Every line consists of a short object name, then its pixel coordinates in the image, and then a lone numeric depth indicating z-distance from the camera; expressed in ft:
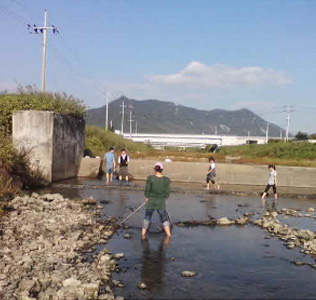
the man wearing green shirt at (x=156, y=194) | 34.40
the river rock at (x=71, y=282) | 22.75
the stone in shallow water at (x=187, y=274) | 26.53
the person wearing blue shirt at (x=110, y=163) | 68.85
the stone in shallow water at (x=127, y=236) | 35.08
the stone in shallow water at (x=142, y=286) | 24.08
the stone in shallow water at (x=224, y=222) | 43.06
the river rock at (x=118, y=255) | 29.25
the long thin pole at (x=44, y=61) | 121.19
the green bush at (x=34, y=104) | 68.13
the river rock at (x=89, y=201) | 49.47
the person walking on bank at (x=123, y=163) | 68.33
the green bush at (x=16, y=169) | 51.73
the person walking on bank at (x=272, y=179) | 63.72
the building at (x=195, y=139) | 393.70
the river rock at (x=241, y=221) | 43.75
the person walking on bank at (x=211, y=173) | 68.62
